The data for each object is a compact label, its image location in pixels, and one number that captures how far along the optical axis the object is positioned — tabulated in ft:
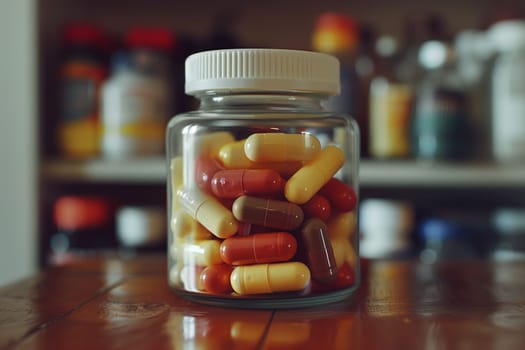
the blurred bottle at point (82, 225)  2.92
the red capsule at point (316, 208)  1.34
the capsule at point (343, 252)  1.41
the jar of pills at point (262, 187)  1.30
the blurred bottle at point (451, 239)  2.70
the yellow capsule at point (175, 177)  1.50
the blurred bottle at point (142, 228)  2.88
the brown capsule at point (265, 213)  1.29
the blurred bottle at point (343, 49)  2.86
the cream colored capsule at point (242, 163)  1.34
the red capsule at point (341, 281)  1.38
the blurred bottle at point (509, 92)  2.68
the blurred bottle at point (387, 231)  2.73
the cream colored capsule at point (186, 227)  1.38
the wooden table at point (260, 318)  1.14
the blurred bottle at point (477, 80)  3.01
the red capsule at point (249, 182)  1.30
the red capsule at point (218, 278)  1.34
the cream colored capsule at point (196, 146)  1.42
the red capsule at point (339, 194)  1.41
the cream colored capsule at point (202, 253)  1.34
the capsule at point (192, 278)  1.40
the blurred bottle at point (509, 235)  2.69
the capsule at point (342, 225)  1.42
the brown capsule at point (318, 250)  1.30
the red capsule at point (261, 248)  1.28
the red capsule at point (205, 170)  1.37
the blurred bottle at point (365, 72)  2.98
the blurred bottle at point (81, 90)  3.04
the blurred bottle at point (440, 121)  2.74
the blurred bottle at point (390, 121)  2.82
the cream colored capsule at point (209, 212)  1.31
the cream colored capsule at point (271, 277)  1.29
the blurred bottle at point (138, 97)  2.93
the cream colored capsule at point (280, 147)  1.32
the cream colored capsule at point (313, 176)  1.31
